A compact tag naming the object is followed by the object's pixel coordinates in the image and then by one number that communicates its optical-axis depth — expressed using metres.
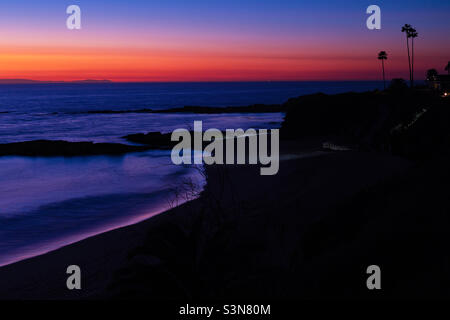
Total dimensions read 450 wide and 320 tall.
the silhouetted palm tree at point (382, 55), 76.41
